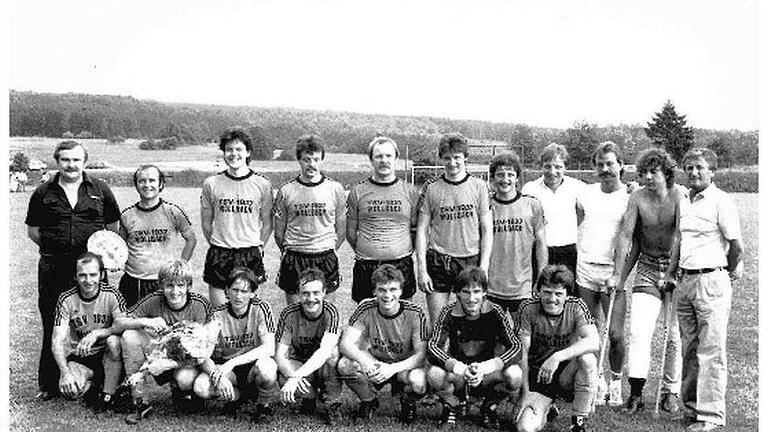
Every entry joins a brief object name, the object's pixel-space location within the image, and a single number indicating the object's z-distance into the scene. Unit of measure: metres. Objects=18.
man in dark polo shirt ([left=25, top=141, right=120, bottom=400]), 5.60
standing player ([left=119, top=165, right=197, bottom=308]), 5.79
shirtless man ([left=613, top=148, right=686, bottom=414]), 5.39
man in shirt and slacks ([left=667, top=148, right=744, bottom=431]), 5.02
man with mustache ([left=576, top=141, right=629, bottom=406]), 5.61
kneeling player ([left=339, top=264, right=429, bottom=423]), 5.08
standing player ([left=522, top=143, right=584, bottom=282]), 5.96
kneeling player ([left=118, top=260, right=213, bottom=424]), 5.15
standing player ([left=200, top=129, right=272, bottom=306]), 5.79
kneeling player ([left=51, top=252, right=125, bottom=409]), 5.23
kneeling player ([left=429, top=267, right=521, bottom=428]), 5.00
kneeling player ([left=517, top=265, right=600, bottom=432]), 4.92
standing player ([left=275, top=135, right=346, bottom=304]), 5.78
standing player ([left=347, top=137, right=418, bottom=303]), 5.70
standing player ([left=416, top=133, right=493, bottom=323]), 5.58
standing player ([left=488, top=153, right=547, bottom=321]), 5.69
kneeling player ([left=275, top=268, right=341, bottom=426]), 5.11
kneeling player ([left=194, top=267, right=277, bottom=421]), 5.06
